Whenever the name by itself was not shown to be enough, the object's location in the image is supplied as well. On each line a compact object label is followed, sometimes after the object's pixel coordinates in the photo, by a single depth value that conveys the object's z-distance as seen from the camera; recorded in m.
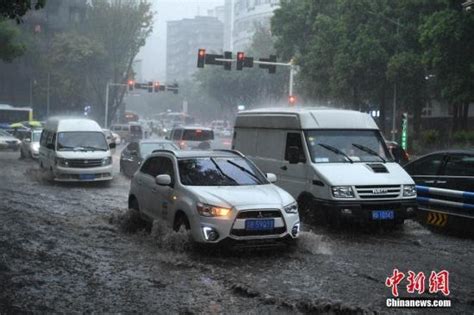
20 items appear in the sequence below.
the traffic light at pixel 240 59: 31.25
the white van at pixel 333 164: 10.49
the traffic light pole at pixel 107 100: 59.47
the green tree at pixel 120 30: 59.41
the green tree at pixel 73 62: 60.16
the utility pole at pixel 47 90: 62.91
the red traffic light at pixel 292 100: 32.03
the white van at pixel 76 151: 18.41
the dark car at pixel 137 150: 20.39
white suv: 8.49
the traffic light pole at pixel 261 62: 30.50
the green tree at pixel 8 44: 27.91
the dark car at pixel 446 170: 10.73
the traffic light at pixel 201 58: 30.33
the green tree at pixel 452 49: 28.09
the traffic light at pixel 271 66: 31.19
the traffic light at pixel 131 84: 54.94
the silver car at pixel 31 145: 27.98
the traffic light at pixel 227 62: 30.78
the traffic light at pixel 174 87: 51.22
